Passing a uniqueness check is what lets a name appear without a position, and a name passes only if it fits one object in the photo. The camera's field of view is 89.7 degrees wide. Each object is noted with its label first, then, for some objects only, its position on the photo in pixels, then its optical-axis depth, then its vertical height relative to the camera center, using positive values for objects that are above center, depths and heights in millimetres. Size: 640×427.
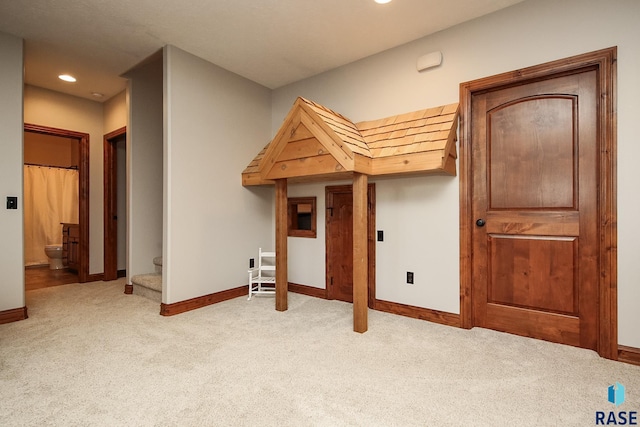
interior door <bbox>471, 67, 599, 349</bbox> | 2633 +34
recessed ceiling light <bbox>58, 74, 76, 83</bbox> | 4375 +1896
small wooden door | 4039 -369
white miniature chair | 4273 -881
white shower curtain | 6688 +187
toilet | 6289 -804
